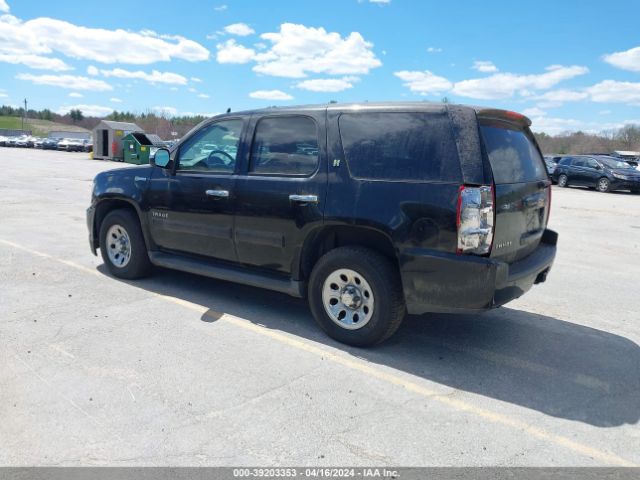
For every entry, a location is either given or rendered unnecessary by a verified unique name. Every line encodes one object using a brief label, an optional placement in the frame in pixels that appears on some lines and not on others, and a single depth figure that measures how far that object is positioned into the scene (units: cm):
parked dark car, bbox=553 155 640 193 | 2286
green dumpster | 3669
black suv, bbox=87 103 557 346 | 375
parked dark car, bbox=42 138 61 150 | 6181
